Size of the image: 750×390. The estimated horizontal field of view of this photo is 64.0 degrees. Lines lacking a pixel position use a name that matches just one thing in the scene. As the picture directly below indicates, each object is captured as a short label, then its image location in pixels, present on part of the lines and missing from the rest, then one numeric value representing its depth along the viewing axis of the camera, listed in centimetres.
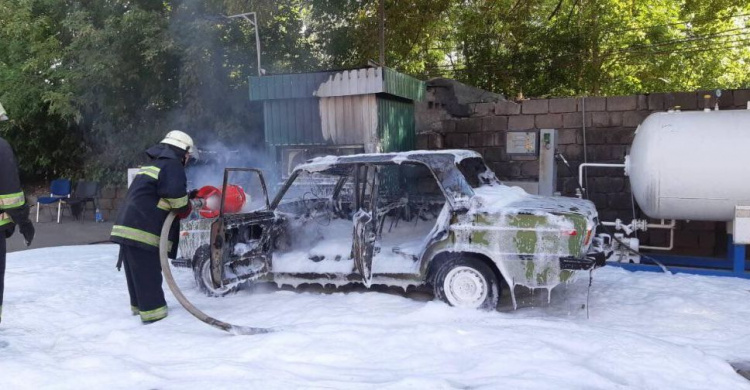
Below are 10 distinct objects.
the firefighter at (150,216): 499
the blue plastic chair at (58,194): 1295
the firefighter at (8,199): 471
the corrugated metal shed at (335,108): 852
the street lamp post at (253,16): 1003
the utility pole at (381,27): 1126
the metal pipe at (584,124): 848
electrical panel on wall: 764
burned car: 492
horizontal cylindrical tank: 619
